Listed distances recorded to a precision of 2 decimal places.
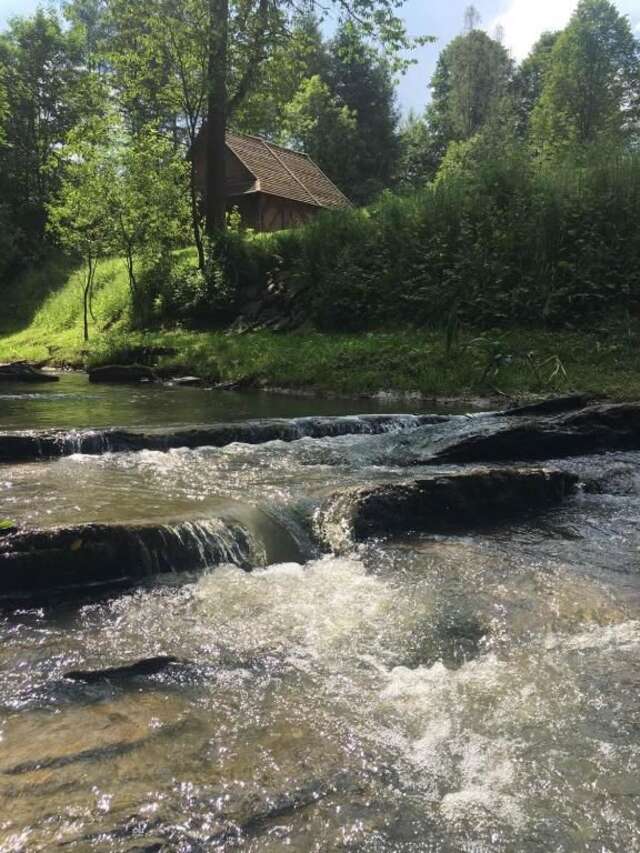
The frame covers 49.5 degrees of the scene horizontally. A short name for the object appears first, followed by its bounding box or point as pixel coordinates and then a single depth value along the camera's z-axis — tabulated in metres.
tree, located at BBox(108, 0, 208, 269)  19.45
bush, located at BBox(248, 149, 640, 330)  15.23
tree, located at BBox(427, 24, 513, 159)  54.03
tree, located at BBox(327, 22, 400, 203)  43.38
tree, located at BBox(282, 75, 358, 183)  42.19
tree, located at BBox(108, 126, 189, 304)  21.12
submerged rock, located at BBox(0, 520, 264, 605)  4.82
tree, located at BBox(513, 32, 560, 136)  59.22
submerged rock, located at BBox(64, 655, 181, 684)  3.68
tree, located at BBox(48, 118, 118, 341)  20.83
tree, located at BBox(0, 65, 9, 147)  19.12
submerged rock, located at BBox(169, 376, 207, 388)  16.62
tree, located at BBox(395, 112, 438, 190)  47.84
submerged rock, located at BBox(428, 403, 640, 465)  8.87
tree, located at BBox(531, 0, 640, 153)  41.25
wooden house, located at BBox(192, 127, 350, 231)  31.53
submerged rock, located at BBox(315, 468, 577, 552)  6.20
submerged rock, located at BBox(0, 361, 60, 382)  17.27
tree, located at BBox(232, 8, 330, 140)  21.72
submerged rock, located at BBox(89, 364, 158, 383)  17.30
